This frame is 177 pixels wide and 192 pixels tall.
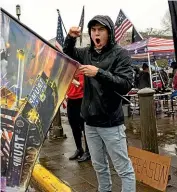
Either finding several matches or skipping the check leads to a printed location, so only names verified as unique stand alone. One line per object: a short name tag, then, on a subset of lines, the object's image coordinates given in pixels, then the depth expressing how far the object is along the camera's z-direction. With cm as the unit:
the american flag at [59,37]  500
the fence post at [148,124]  260
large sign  237
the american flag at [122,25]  753
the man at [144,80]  748
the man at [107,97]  181
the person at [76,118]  314
